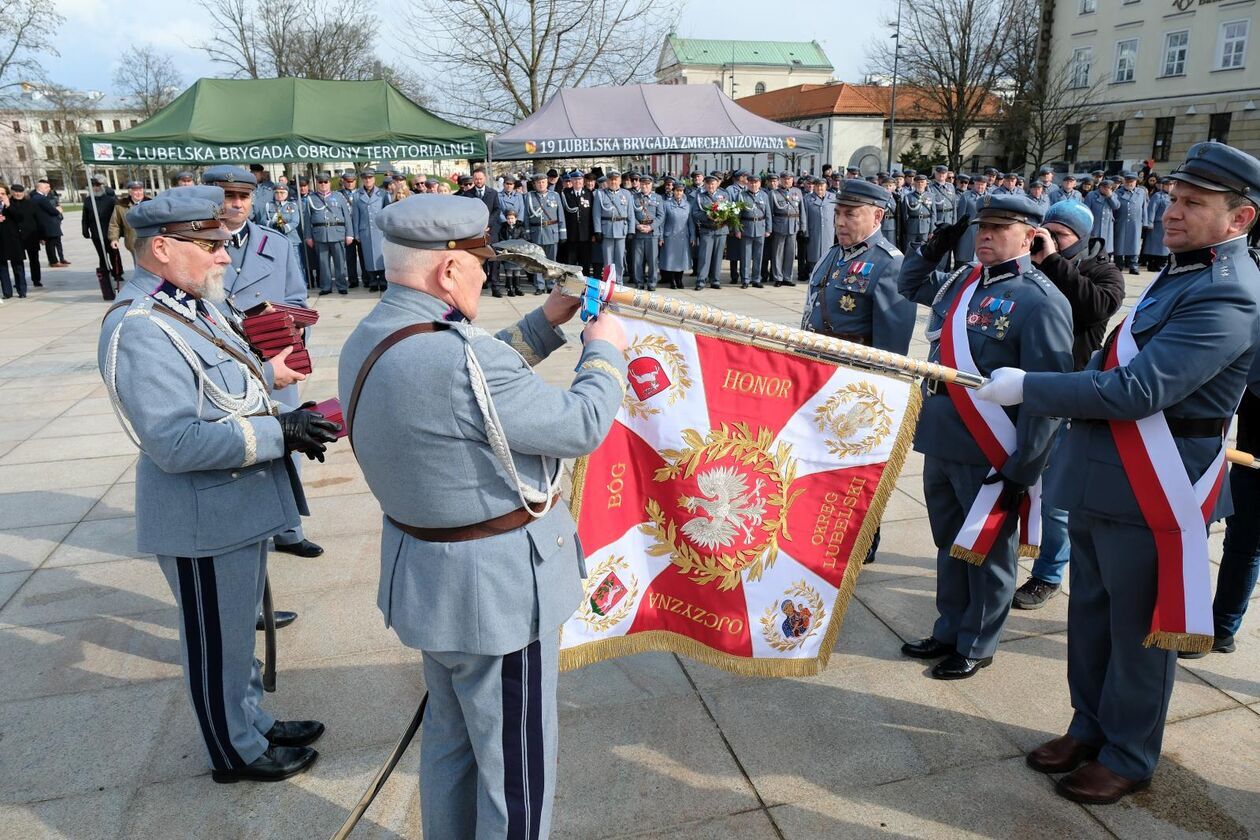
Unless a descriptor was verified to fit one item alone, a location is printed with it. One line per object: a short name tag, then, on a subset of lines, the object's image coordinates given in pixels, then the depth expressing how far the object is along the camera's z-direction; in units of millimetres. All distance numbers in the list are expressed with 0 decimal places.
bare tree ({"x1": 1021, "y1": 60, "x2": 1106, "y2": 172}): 38438
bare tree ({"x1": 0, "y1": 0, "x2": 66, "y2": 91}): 24047
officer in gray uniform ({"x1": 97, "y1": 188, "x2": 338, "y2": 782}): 2449
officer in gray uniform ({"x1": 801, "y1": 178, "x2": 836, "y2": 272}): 15633
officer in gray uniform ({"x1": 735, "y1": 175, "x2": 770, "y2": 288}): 14766
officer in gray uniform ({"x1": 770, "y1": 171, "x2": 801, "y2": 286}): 15109
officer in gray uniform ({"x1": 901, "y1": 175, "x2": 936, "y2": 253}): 16156
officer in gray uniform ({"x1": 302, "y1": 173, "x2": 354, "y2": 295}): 14367
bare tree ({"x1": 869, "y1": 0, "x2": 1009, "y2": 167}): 37969
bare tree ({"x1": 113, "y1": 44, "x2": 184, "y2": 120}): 42500
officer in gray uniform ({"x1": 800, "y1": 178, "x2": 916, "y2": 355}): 4141
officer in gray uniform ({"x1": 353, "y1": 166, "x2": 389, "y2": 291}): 14609
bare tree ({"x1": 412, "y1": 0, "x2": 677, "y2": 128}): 24422
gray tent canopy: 15445
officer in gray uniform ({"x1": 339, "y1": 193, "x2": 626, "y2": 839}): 1852
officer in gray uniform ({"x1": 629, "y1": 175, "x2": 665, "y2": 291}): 14773
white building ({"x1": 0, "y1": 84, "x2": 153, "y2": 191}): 53031
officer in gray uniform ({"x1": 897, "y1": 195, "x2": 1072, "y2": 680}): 3146
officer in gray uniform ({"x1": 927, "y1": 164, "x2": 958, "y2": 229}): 16750
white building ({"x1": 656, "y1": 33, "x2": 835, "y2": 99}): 91250
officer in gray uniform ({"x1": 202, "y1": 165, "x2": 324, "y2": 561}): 4508
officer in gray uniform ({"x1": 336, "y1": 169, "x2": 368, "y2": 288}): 14711
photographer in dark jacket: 3846
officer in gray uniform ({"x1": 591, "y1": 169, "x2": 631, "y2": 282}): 14328
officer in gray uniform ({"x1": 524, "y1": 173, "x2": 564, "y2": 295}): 14344
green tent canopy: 12758
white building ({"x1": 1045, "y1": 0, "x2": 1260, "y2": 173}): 33594
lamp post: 38975
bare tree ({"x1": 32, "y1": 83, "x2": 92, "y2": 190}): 51500
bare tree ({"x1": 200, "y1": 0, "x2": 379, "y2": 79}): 31594
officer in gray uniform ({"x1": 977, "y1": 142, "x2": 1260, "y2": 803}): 2420
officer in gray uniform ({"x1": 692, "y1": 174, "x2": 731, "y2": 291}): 14745
